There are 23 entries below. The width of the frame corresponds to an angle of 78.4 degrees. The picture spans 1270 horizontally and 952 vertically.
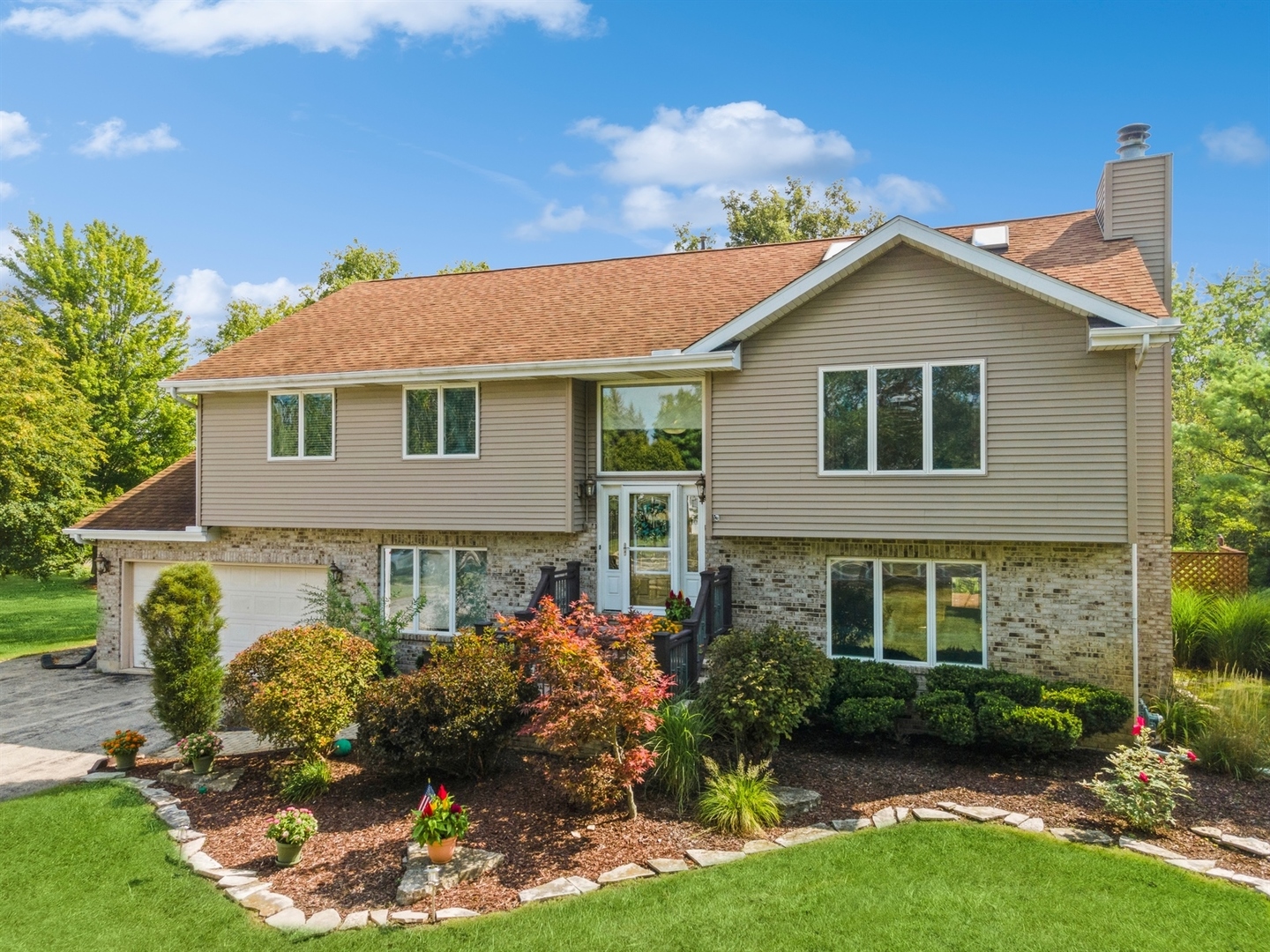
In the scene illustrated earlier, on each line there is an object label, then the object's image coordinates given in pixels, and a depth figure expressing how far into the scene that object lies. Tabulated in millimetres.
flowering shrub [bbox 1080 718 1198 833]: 7160
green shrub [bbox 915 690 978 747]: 8883
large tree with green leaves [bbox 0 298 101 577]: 20750
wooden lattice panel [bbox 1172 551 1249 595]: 15469
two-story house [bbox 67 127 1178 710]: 9984
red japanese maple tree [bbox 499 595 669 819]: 7387
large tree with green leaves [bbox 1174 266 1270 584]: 17750
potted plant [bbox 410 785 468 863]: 6664
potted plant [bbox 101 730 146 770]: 9617
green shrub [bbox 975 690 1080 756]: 8695
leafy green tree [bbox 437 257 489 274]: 30158
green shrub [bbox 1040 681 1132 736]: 9102
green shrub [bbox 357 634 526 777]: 8305
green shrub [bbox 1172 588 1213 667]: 13930
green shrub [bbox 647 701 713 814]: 7957
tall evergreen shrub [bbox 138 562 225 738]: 9461
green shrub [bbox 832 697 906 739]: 9211
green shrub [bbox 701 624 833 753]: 8344
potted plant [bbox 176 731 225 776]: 9320
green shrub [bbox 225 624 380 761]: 8406
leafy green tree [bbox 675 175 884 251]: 30234
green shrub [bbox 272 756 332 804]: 8492
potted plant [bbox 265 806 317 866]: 6914
